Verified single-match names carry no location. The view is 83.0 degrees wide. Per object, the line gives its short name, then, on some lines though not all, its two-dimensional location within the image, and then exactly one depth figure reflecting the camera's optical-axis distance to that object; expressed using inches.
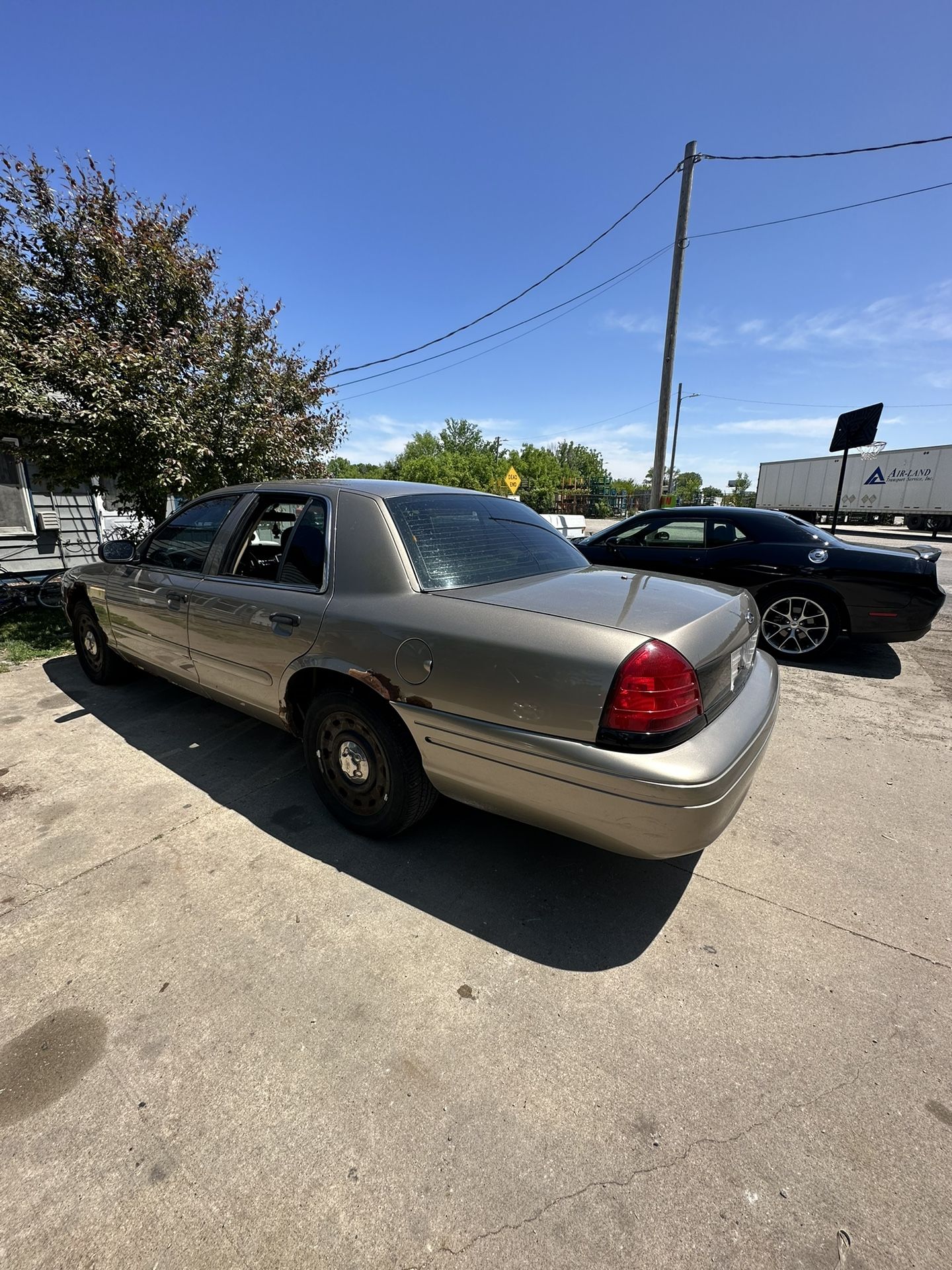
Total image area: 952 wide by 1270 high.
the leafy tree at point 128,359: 202.4
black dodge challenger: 181.9
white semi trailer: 952.3
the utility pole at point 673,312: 392.8
